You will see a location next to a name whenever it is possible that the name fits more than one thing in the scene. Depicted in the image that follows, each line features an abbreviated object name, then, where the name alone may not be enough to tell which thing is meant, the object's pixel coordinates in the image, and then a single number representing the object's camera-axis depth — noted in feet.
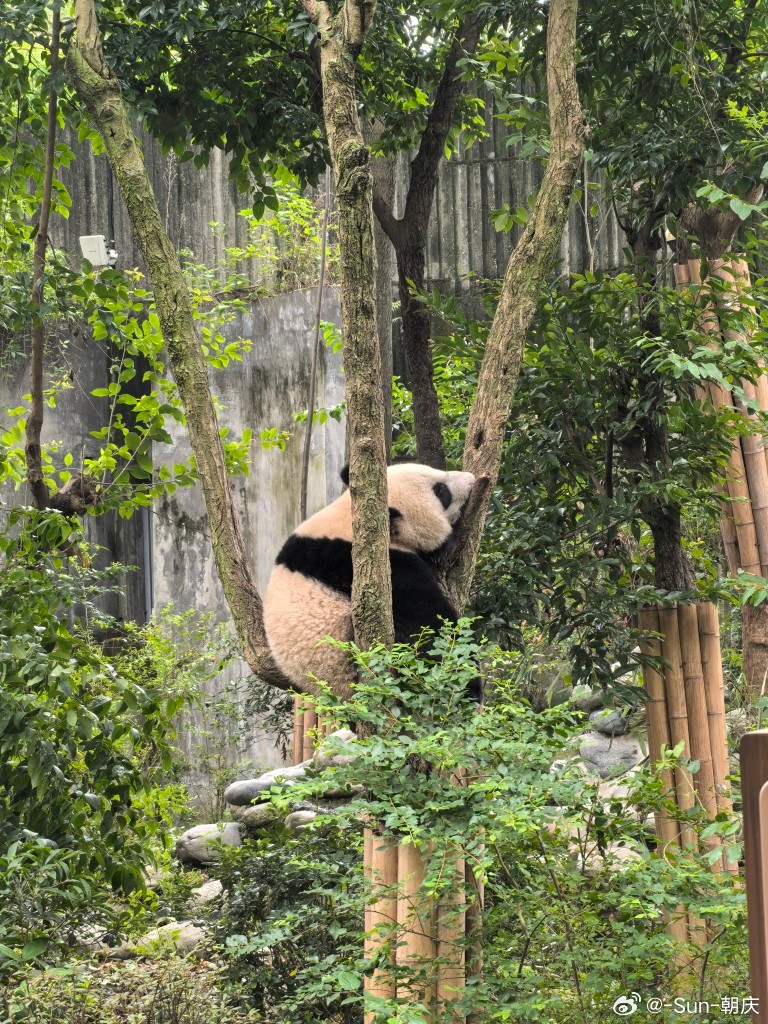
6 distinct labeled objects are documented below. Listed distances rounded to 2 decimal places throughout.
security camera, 44.62
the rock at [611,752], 42.34
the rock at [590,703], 45.62
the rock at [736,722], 35.01
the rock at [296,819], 32.76
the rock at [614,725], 43.75
